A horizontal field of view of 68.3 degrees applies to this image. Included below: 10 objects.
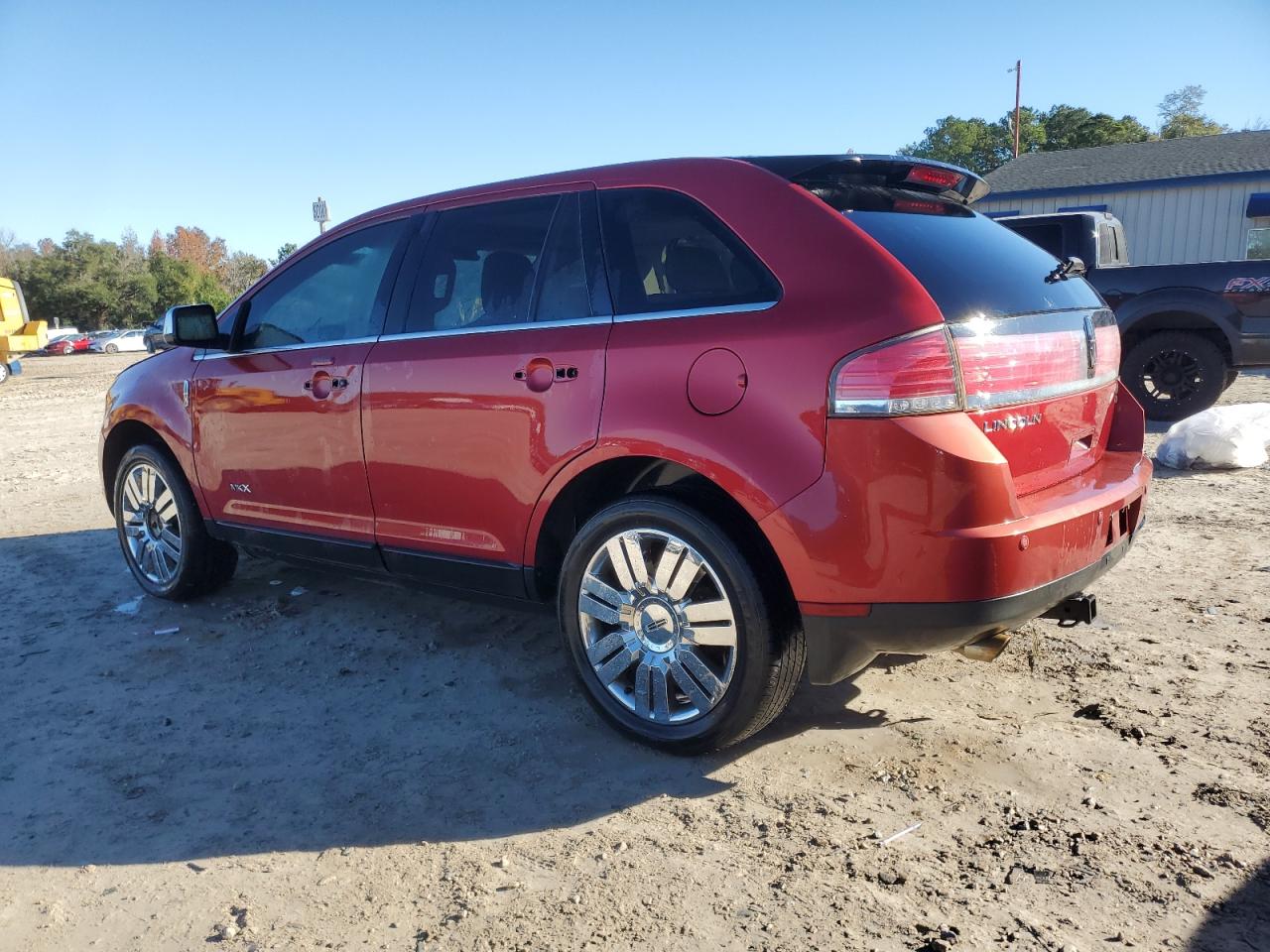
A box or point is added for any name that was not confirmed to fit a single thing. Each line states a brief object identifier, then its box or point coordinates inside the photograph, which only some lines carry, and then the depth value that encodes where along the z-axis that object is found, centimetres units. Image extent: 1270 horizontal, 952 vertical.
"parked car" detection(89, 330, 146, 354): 4612
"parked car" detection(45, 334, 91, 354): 4494
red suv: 249
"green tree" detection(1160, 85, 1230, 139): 5281
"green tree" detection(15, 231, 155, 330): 6512
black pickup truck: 818
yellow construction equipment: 2598
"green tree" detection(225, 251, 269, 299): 7934
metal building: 2208
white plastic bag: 678
